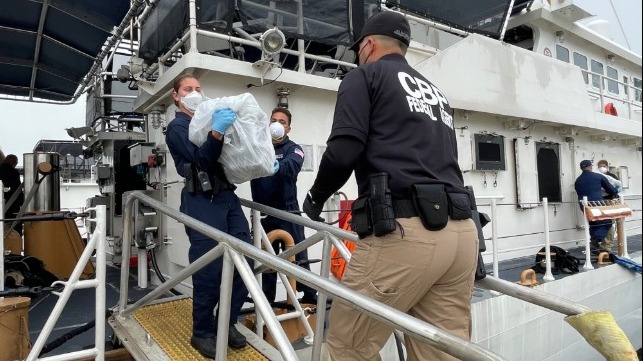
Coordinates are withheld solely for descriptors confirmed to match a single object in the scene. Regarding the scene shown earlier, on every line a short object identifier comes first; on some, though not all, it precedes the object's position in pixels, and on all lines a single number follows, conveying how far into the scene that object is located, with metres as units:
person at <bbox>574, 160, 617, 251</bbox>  7.13
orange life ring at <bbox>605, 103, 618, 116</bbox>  9.78
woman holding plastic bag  2.43
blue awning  4.71
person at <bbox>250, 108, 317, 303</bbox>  3.62
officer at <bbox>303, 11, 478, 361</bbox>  1.59
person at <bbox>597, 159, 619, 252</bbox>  7.60
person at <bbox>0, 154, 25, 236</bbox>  5.84
